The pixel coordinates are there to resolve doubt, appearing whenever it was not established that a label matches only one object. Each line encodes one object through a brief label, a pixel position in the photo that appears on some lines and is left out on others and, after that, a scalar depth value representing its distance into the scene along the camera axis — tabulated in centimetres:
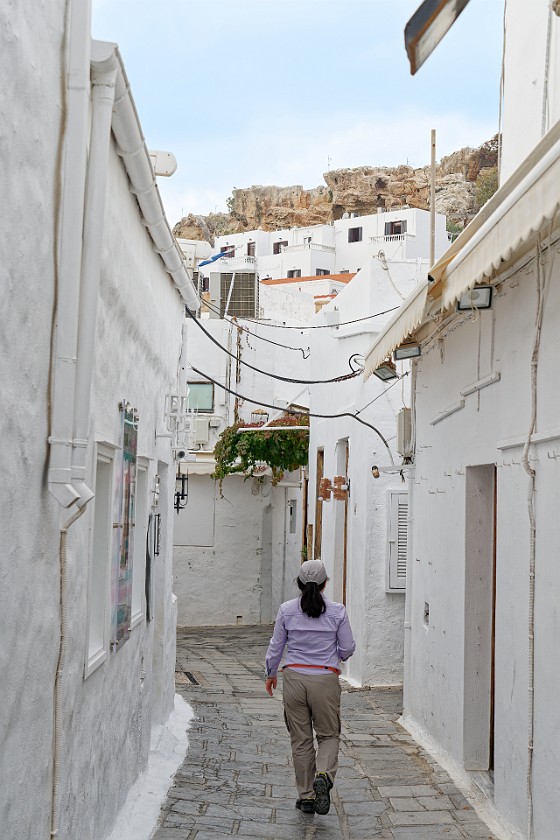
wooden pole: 844
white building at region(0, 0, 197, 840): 354
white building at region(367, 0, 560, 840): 566
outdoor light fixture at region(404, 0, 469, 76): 434
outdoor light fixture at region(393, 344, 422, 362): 1020
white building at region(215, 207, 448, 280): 5762
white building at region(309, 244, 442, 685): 1348
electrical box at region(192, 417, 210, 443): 2398
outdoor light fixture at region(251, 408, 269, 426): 2394
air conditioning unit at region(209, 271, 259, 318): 2667
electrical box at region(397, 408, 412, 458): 1077
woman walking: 693
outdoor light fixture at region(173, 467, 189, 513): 1493
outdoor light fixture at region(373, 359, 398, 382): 1104
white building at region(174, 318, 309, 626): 2327
